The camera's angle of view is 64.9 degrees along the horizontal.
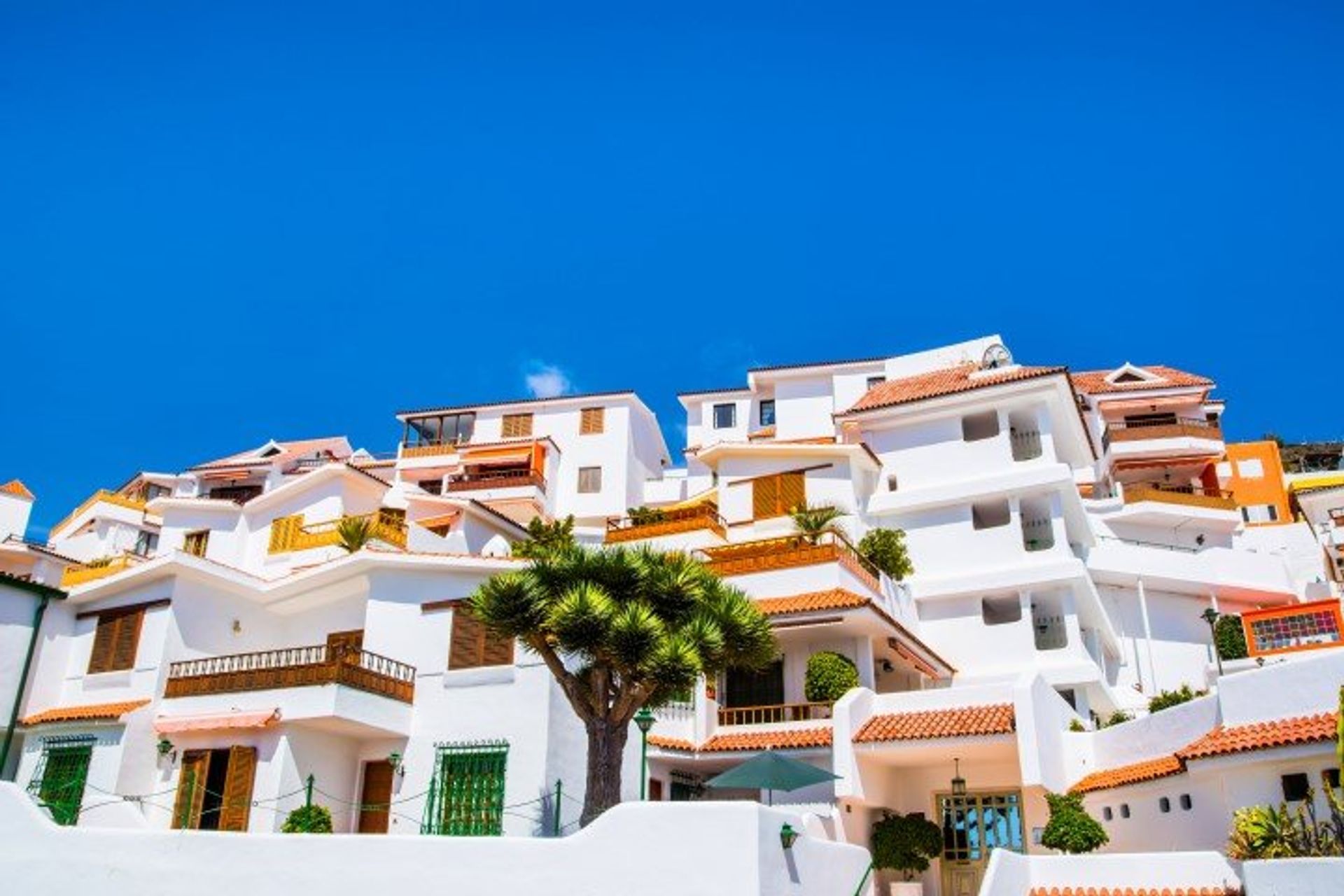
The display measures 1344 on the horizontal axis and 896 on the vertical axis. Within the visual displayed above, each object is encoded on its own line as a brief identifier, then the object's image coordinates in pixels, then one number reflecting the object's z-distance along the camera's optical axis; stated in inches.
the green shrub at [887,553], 1408.7
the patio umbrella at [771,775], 792.3
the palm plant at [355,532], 1606.8
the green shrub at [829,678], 1077.8
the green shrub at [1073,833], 841.5
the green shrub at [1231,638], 1486.2
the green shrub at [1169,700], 1173.1
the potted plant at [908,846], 944.9
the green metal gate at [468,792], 906.1
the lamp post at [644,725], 764.6
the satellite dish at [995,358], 1646.2
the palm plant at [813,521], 1289.9
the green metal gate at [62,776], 998.4
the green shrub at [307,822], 879.1
